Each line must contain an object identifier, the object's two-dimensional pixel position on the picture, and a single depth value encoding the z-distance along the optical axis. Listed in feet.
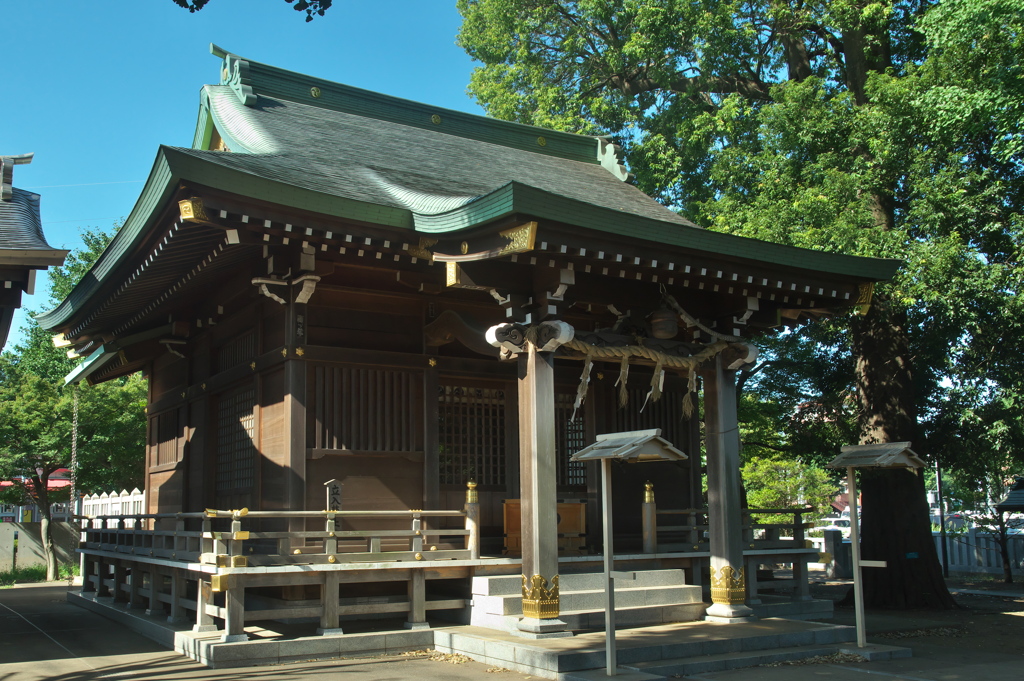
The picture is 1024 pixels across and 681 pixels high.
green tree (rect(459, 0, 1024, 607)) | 47.83
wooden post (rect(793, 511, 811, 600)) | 45.80
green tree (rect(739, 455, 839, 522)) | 120.47
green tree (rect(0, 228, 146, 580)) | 84.02
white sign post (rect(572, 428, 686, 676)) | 27.14
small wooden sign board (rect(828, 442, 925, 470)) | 31.53
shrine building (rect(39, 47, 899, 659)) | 31.63
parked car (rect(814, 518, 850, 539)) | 119.48
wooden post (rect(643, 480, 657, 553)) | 40.93
